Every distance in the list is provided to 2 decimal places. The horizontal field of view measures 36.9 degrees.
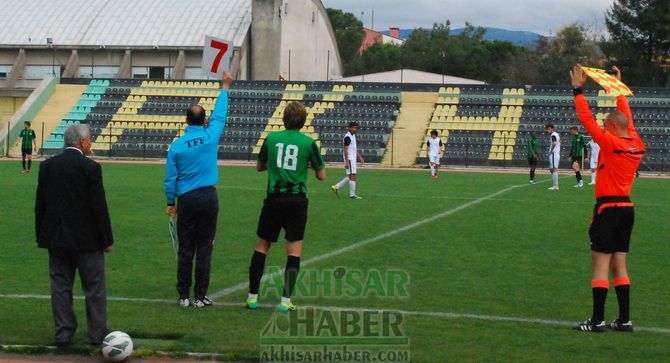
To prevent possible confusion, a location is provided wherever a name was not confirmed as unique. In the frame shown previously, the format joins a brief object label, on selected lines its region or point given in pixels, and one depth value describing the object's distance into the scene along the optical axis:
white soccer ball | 7.46
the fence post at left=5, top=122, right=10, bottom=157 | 46.27
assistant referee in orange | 8.91
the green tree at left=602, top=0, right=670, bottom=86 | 69.75
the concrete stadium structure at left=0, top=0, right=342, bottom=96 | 56.75
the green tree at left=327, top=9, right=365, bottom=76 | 101.46
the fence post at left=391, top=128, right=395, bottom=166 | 44.40
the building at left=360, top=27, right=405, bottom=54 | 151.75
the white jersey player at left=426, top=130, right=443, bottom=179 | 33.59
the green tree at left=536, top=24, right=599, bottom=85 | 83.22
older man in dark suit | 8.04
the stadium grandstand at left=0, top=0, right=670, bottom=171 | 45.56
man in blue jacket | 9.67
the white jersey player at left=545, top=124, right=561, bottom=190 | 28.30
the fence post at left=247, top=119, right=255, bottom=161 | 44.91
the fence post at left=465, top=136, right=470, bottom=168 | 43.69
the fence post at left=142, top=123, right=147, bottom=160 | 46.07
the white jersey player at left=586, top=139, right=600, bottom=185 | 30.59
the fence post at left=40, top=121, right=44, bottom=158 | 45.89
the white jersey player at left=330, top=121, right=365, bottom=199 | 23.38
